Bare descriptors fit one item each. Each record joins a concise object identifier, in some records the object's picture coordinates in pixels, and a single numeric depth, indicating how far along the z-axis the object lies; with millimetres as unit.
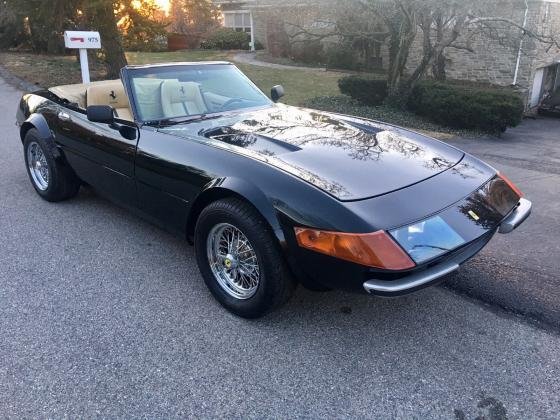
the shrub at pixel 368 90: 13172
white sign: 9250
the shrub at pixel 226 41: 29109
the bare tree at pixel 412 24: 10609
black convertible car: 2477
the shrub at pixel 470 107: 11305
